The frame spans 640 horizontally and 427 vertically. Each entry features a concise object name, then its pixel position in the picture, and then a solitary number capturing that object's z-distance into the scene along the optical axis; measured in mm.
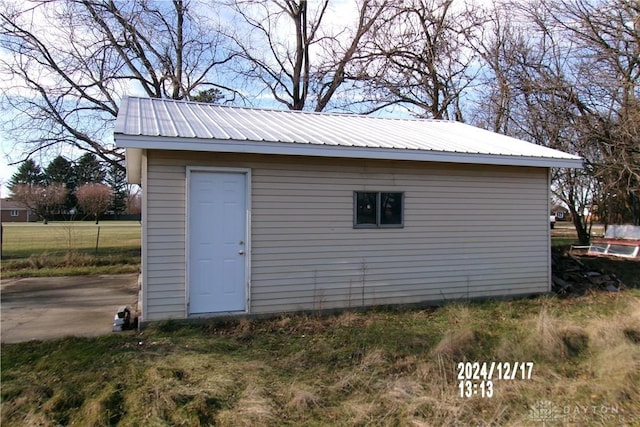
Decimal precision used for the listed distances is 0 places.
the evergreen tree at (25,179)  49178
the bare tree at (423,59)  17016
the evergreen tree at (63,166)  16016
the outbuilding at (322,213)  5879
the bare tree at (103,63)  14655
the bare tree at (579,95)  11180
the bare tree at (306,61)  18516
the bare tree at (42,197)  43719
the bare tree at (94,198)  38844
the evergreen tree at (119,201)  52725
